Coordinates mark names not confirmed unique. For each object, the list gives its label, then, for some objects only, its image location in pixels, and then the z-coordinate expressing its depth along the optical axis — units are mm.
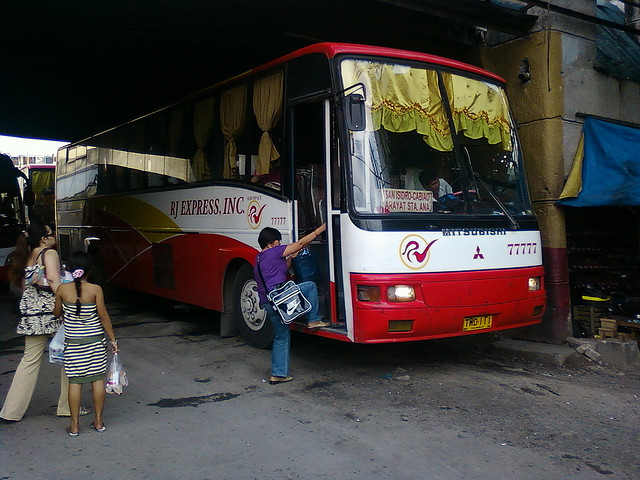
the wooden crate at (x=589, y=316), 8055
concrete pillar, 7961
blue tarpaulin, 7582
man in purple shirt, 6109
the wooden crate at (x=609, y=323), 7812
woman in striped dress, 4680
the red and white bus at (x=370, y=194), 5871
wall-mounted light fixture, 8352
